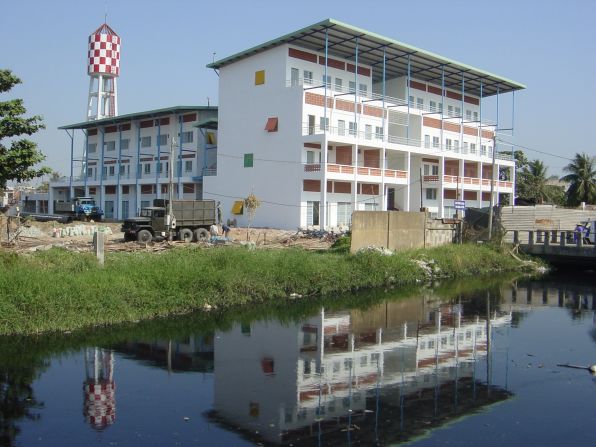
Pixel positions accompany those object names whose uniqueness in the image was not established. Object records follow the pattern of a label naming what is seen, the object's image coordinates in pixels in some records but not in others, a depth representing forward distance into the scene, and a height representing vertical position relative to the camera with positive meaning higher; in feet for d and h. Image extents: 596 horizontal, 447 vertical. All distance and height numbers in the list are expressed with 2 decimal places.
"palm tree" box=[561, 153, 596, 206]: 205.77 +12.50
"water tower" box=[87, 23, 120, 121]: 209.87 +48.70
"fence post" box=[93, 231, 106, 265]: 58.23 -3.88
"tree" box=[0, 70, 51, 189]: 56.39 +5.82
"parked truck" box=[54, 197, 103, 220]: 159.84 -0.80
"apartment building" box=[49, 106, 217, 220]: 172.55 +15.50
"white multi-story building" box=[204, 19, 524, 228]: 138.72 +20.66
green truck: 96.78 -2.36
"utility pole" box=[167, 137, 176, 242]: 96.41 -1.95
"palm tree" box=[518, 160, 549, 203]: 218.38 +11.87
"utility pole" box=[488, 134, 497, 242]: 109.19 -1.69
